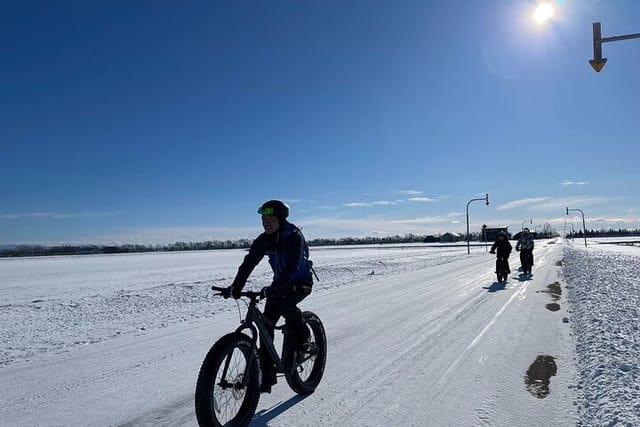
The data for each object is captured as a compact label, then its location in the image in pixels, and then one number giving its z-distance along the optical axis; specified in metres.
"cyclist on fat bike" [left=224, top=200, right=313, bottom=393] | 4.28
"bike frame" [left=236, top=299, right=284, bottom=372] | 4.07
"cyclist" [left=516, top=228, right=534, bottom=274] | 18.92
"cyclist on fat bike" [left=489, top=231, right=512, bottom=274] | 16.34
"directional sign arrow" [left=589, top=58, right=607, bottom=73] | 8.33
